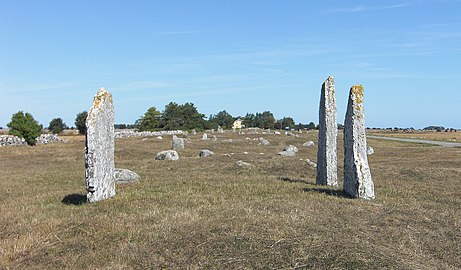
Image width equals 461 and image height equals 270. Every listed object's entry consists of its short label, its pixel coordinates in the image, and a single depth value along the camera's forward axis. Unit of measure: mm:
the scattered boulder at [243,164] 24788
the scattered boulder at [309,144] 49562
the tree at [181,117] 113750
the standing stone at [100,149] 13398
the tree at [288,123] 145725
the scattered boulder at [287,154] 34375
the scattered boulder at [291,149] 37800
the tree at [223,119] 142000
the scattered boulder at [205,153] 33250
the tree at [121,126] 165150
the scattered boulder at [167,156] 30750
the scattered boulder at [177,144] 42000
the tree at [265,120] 140500
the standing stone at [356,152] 14445
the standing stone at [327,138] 18250
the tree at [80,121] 108188
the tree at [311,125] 154250
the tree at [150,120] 116156
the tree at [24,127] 60281
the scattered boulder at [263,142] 51394
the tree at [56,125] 122919
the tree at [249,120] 145500
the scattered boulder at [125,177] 18578
